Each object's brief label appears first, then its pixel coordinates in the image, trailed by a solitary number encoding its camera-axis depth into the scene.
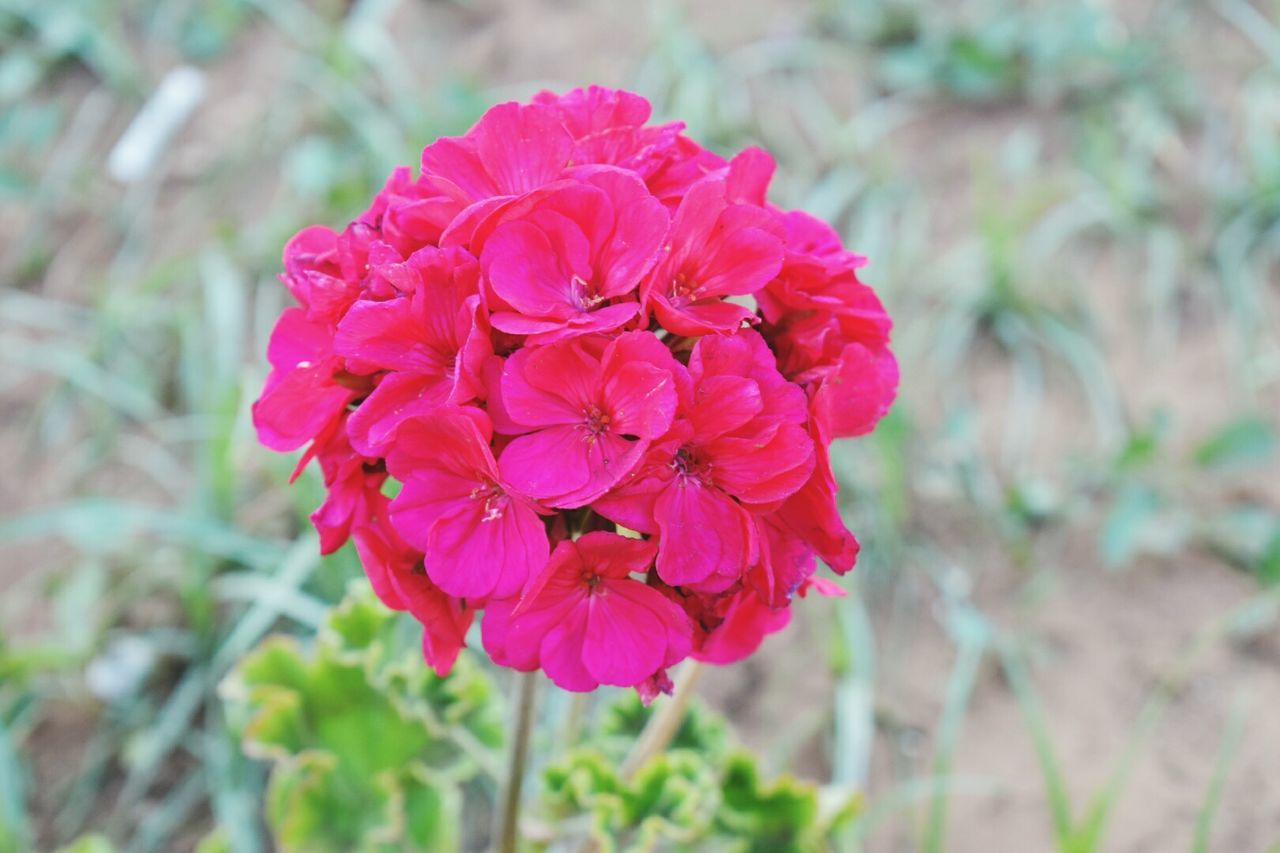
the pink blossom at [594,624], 0.66
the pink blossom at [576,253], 0.65
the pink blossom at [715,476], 0.65
